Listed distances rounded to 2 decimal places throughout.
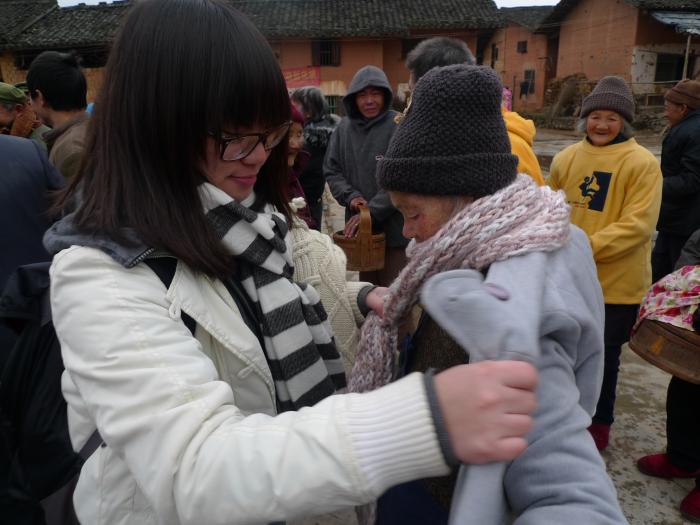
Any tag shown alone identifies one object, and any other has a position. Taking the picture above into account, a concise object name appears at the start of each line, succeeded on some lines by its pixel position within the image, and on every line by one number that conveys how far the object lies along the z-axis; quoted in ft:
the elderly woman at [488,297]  2.30
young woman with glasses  2.17
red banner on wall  61.62
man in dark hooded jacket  11.37
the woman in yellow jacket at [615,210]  8.20
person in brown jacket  9.88
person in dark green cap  11.75
